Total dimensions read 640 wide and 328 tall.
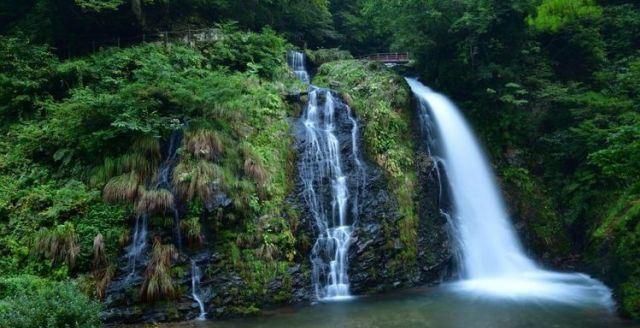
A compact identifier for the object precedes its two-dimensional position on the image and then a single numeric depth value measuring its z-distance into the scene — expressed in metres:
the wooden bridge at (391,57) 24.94
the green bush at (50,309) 6.93
